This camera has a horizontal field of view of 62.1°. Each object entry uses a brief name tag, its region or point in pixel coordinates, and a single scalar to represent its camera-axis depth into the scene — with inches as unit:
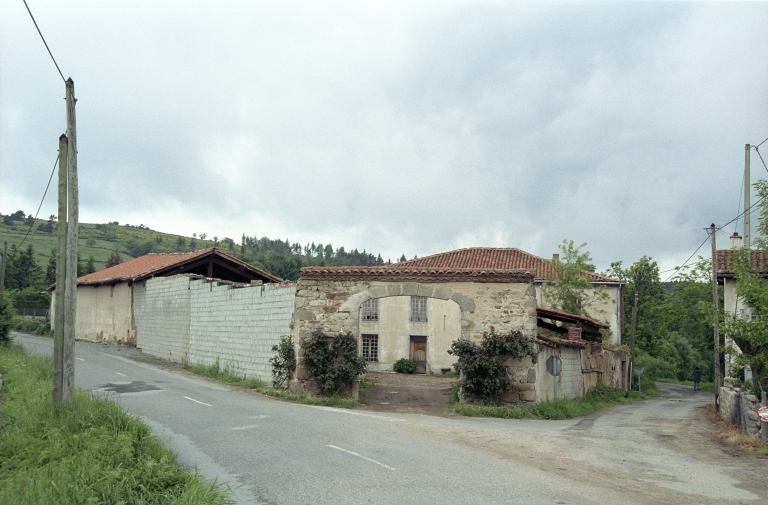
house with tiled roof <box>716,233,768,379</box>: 1112.2
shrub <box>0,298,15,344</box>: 932.0
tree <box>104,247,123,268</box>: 2997.0
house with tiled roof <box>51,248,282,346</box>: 1229.1
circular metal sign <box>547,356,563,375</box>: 722.8
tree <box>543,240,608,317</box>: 1434.5
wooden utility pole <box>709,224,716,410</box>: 984.7
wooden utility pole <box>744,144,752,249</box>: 1050.9
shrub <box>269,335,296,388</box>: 713.0
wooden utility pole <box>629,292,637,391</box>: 1551.3
